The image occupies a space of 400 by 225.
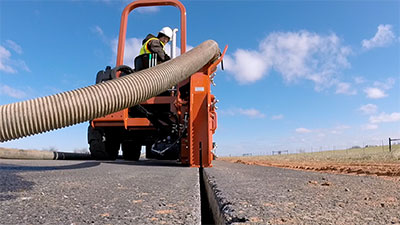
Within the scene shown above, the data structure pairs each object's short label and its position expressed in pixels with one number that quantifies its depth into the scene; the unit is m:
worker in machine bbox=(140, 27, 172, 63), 4.36
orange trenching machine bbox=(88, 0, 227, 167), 3.65
